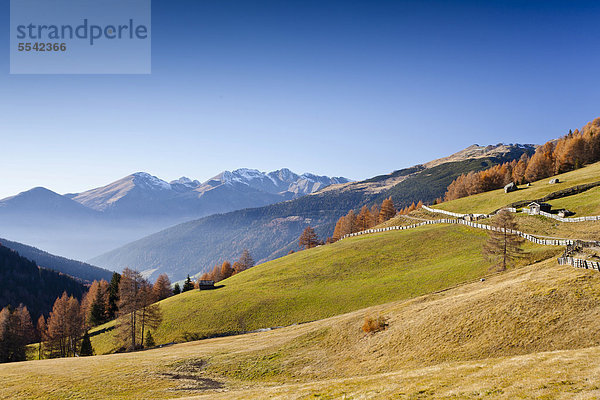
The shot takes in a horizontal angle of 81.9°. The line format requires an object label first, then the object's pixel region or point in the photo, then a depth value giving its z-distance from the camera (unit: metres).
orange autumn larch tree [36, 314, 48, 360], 81.81
